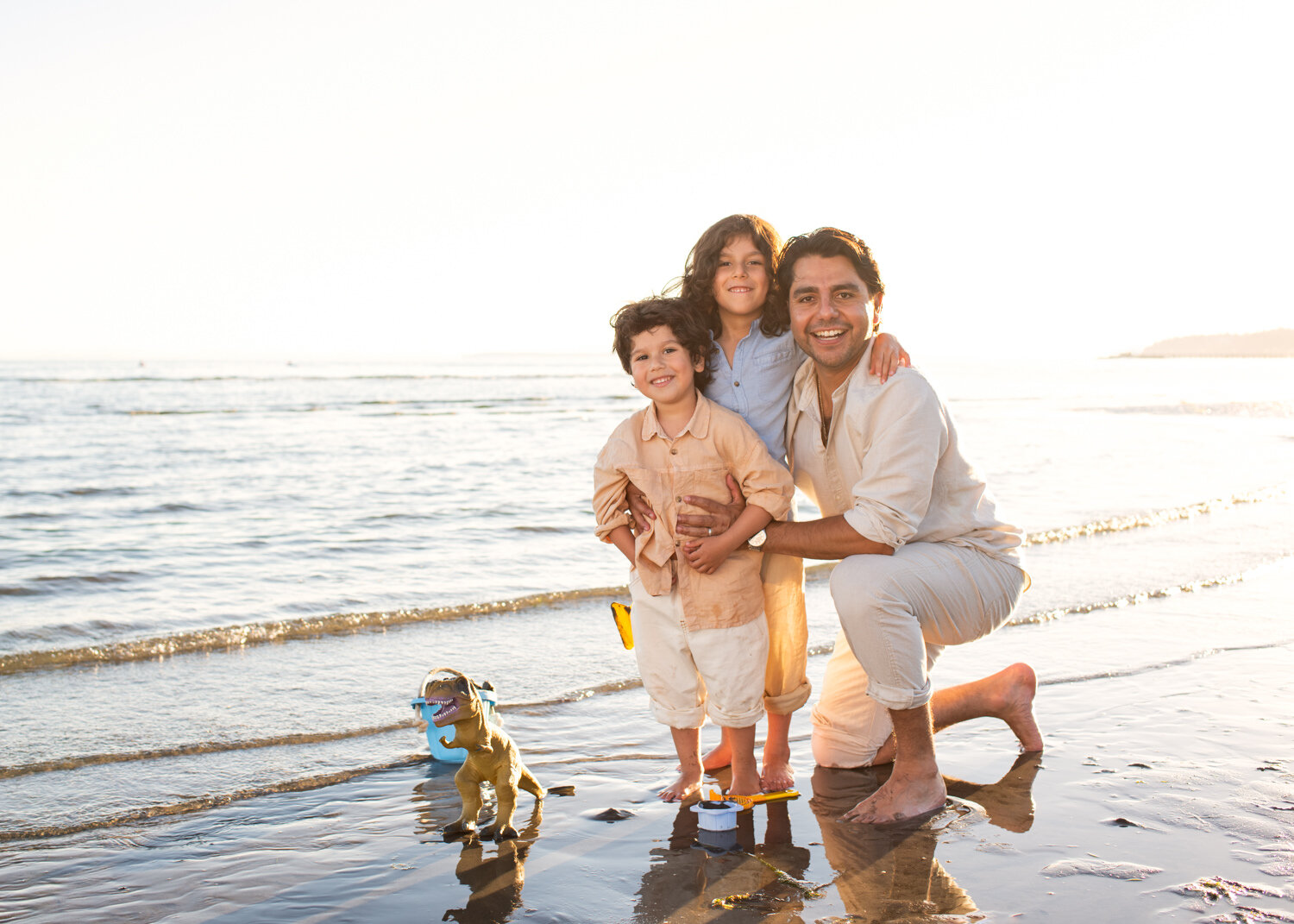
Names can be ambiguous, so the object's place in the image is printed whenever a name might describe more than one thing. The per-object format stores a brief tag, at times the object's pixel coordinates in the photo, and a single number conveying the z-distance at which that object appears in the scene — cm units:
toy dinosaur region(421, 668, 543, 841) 336
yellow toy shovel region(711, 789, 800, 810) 367
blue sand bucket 437
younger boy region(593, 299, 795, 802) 381
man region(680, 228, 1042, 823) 359
